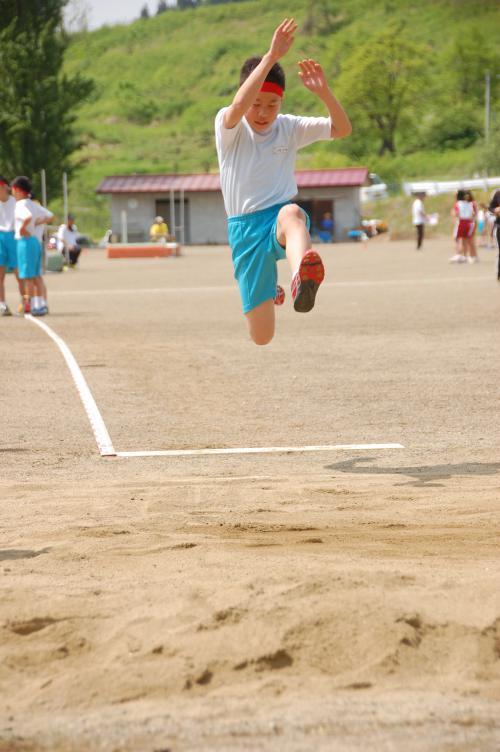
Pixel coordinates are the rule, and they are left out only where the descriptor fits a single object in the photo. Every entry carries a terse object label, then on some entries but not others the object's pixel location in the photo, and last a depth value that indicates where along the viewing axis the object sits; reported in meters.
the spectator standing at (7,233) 17.92
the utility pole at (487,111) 86.38
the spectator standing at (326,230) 66.56
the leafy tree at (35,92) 58.72
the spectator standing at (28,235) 16.89
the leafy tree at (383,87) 106.75
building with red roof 68.50
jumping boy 7.02
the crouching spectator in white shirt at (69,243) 37.88
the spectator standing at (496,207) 21.75
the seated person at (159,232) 57.28
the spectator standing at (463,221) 32.00
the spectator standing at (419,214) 39.03
